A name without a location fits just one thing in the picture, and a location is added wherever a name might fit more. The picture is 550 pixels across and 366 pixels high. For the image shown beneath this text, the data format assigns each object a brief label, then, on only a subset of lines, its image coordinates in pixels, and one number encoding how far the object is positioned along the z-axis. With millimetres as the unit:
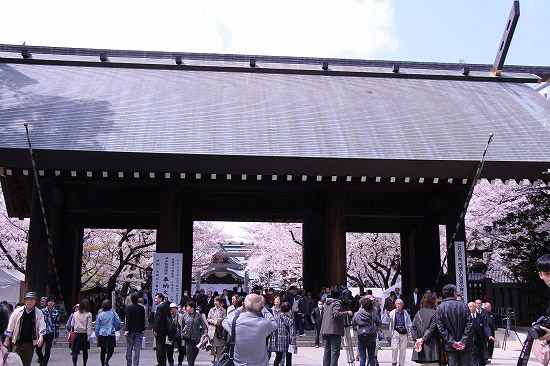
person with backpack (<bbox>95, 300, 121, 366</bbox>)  10359
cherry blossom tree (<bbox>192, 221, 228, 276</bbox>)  35031
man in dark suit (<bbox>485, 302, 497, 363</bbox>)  10535
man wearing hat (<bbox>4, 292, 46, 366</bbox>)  8430
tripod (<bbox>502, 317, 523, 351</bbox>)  15076
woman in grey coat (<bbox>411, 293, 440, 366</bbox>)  7438
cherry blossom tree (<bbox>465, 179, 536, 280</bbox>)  21000
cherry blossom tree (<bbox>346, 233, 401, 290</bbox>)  29578
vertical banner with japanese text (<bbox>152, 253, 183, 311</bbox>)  15477
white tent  20875
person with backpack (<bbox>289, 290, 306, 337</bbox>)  15766
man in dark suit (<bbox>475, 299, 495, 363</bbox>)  8985
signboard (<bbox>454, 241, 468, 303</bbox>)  15414
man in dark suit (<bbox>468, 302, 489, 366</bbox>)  8781
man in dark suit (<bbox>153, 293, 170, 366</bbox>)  10086
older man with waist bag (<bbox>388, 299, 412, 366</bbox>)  10539
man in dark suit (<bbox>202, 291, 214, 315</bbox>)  15574
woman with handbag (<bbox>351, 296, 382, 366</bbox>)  9297
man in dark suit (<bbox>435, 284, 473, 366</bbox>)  6895
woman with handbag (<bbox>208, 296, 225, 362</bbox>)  10451
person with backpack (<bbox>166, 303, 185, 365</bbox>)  10237
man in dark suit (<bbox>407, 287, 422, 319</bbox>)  16078
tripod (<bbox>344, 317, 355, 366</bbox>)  10234
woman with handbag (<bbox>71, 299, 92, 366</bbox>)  10328
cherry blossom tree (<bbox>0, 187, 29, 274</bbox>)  25672
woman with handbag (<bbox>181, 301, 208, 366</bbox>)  10711
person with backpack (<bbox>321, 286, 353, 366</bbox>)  9523
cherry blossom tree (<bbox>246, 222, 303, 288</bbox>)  34656
